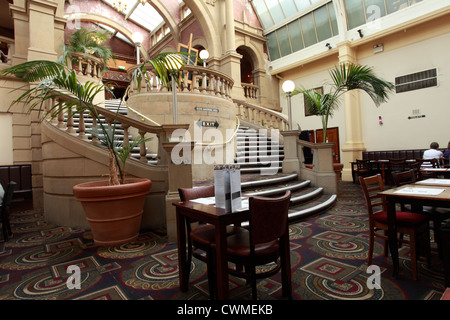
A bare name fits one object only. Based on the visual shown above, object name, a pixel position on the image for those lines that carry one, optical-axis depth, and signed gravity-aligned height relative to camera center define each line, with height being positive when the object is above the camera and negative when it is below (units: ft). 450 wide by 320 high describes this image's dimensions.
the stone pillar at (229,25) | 37.99 +21.04
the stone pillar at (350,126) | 34.35 +4.66
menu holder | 6.30 -0.57
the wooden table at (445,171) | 12.72 -0.74
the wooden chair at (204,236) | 6.79 -1.95
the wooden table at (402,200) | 7.12 -1.26
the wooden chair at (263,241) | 5.80 -1.94
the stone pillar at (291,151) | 22.16 +1.01
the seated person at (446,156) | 21.25 +0.01
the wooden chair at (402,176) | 9.64 -0.73
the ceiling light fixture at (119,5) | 42.20 +27.99
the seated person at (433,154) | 22.01 +0.24
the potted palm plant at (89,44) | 28.91 +16.03
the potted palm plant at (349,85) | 19.65 +6.00
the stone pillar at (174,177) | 11.83 -0.47
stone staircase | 16.48 -0.94
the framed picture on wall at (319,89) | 39.61 +11.36
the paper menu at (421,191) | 7.72 -1.07
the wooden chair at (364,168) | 27.66 -0.96
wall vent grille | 29.43 +9.24
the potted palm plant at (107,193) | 10.91 -0.99
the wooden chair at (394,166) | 23.82 -0.78
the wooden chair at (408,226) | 7.79 -2.21
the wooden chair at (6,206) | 12.78 -1.60
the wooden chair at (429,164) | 18.43 -0.60
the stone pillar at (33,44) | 22.49 +12.04
